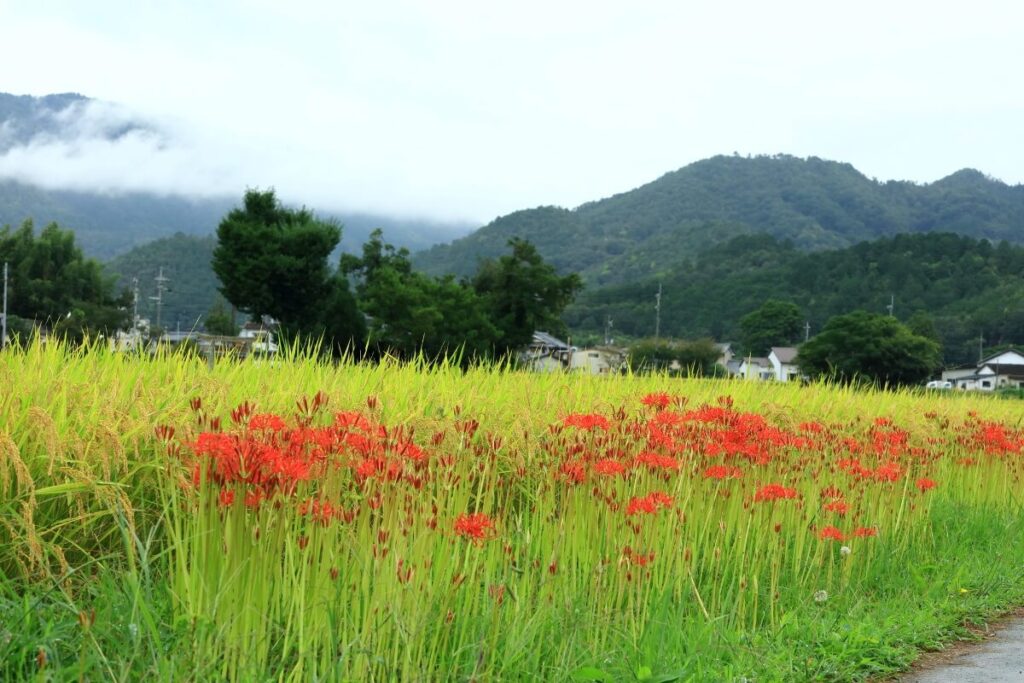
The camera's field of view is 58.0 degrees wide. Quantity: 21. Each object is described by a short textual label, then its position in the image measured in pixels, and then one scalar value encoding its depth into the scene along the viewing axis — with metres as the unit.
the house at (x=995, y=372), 85.62
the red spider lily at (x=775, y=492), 4.89
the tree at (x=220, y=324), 77.69
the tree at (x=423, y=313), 41.50
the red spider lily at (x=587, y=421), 4.88
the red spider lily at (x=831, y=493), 5.63
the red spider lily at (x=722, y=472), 4.91
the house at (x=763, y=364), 103.09
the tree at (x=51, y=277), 59.62
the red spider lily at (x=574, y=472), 4.39
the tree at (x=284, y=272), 40.91
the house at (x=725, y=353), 84.78
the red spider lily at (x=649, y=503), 4.11
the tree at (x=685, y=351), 57.33
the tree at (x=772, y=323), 88.69
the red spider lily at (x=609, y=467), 4.38
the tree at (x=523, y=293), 47.25
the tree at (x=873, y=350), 58.97
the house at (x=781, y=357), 93.41
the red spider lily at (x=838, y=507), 5.23
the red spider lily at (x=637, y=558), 4.09
